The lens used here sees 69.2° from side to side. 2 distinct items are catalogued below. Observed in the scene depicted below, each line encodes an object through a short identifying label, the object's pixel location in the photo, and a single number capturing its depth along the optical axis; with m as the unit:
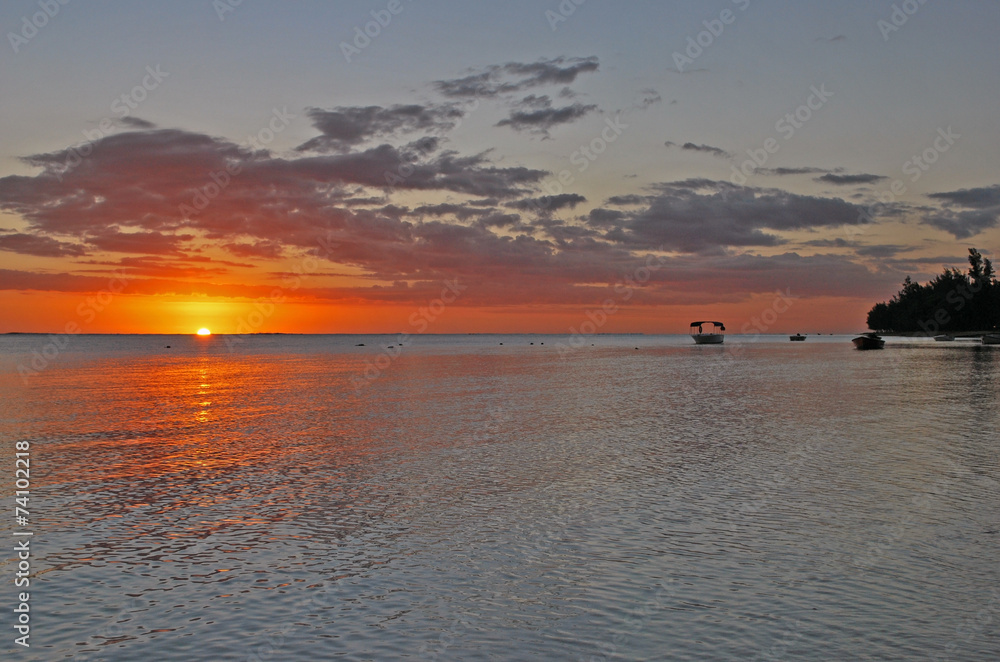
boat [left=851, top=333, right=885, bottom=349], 131.12
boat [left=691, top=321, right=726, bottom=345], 168.50
